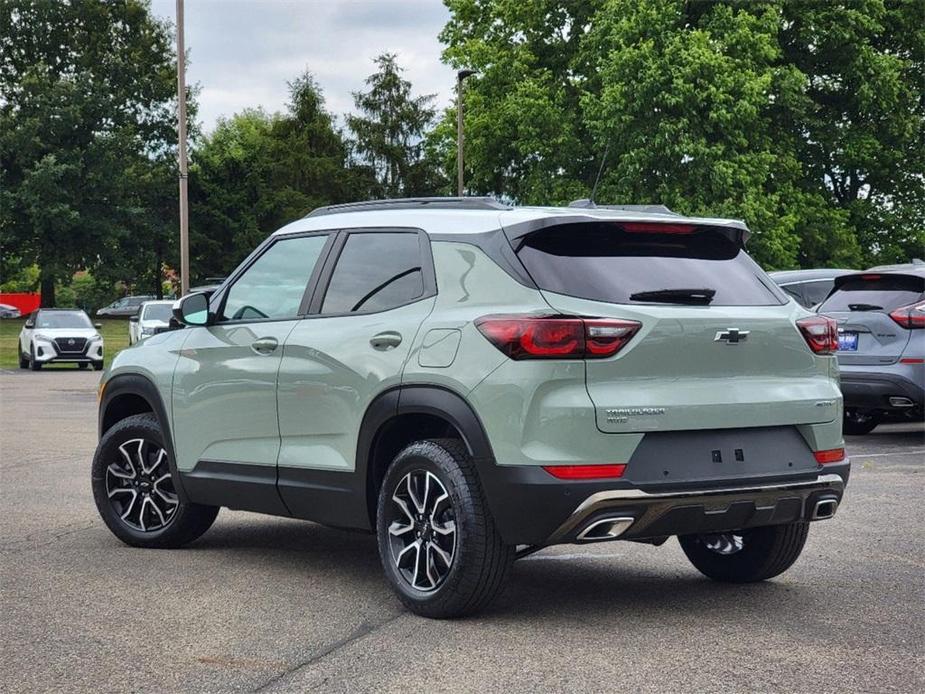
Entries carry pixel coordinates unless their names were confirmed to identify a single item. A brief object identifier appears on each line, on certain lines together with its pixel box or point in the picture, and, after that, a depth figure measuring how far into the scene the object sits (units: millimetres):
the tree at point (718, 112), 35906
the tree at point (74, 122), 59438
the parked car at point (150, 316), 34969
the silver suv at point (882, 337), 12938
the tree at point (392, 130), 66562
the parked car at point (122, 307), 74375
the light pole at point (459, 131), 37781
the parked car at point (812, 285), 16016
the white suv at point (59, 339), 33375
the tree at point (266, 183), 69875
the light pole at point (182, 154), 28219
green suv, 5344
